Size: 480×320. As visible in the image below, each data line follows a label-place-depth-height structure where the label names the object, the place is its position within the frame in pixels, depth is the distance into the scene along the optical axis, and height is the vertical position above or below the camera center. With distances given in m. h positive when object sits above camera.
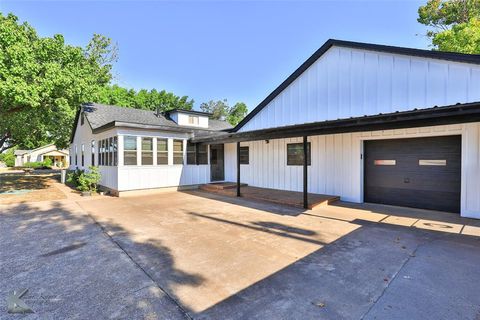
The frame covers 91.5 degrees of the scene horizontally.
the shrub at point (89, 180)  10.86 -0.97
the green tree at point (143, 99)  27.28 +8.72
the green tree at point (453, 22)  12.16 +9.49
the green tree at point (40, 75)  8.83 +3.56
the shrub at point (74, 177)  13.91 -1.11
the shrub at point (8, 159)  43.19 +0.13
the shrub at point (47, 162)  37.91 -0.43
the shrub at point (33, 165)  36.49 -0.87
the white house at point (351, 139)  6.16 +0.71
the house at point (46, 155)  43.06 +0.82
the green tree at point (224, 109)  49.00 +10.47
